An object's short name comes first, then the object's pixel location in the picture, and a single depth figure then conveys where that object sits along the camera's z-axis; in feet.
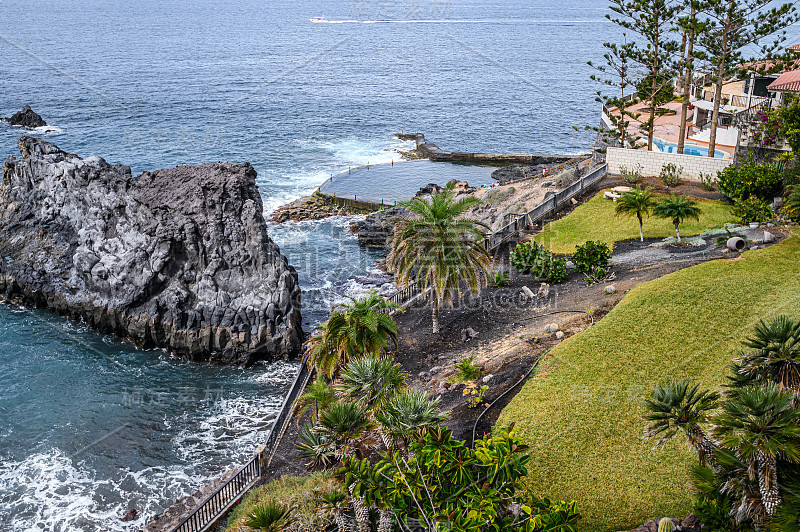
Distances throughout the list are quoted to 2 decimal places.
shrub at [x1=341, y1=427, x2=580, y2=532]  50.93
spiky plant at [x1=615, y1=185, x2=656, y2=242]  118.42
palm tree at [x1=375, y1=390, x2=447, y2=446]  57.31
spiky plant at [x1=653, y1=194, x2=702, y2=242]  116.88
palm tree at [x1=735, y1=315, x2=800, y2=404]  48.06
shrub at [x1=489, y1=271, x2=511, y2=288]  112.57
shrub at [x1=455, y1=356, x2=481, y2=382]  85.25
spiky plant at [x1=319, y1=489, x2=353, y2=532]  56.95
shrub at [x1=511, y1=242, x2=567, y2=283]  112.68
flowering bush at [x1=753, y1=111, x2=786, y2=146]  137.69
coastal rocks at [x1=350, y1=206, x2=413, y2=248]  181.78
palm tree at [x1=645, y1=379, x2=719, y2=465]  47.03
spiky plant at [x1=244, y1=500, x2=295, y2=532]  53.57
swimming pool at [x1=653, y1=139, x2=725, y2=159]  170.60
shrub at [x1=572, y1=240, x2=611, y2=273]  112.47
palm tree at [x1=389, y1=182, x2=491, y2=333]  94.73
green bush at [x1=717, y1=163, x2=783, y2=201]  123.42
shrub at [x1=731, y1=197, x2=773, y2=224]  117.50
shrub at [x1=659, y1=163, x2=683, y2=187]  147.33
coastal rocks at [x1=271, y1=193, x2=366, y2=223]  204.23
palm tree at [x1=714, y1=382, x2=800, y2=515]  42.45
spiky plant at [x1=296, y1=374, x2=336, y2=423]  77.87
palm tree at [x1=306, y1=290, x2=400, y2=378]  86.84
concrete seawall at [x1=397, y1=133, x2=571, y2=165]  259.80
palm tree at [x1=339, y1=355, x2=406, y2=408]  66.28
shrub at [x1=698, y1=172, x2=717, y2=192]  143.74
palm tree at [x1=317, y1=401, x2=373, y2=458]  62.90
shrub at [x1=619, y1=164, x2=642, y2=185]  151.84
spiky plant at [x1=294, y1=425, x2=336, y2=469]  72.02
